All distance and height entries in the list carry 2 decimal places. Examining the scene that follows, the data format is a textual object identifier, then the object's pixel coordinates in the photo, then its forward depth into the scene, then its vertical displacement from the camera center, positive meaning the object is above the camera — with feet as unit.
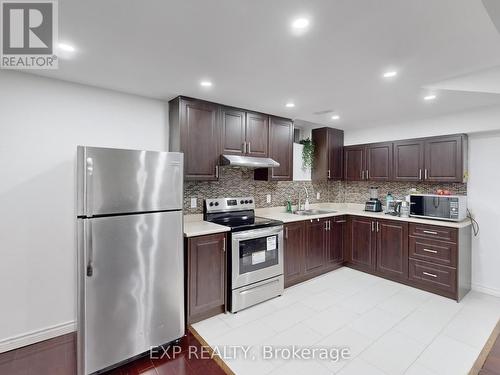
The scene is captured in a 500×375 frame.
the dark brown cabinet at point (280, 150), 11.99 +1.78
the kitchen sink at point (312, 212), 13.69 -1.48
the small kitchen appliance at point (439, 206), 10.52 -0.91
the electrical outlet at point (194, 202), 10.39 -0.70
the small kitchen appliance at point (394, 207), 12.75 -1.13
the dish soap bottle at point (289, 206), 13.79 -1.14
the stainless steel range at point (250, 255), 9.20 -2.74
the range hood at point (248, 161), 9.89 +1.02
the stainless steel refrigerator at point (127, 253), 6.13 -1.84
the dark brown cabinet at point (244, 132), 10.44 +2.36
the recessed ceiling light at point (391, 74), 7.29 +3.36
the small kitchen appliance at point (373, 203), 13.80 -0.96
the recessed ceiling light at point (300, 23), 5.00 +3.35
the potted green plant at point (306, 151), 14.71 +2.06
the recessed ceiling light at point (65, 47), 5.93 +3.36
